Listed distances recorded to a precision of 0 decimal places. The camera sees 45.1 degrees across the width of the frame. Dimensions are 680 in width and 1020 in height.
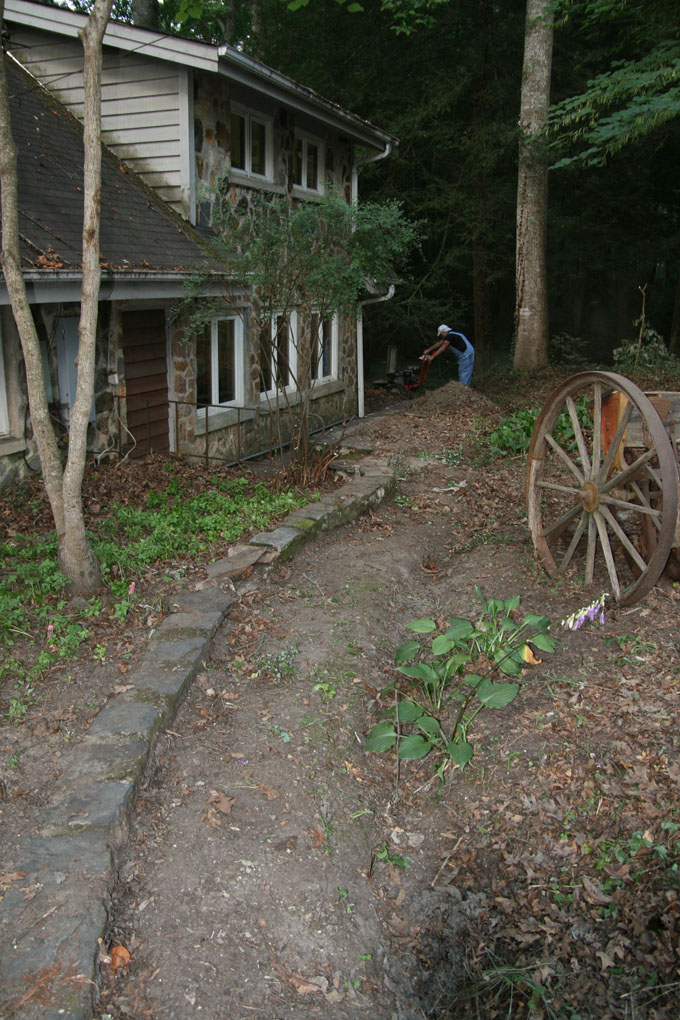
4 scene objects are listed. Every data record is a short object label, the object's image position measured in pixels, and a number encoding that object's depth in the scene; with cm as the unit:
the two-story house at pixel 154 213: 822
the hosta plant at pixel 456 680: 467
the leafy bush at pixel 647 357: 1456
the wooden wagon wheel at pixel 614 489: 512
